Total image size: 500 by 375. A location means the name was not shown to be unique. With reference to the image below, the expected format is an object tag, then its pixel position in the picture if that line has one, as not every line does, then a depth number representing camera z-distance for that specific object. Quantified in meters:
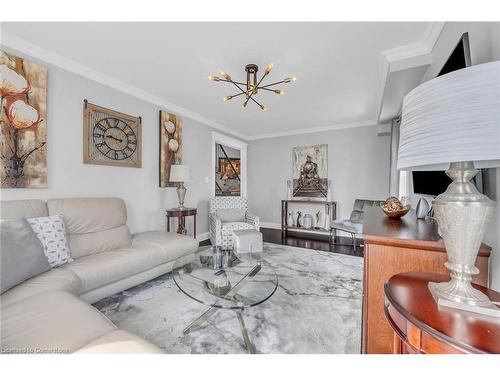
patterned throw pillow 1.59
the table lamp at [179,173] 3.04
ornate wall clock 2.36
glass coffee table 1.33
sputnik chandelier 2.14
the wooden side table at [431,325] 0.50
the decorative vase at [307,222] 4.45
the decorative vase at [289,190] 4.76
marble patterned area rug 1.37
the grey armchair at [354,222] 3.35
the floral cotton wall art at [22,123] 1.80
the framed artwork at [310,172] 4.48
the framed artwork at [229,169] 5.16
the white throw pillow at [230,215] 3.62
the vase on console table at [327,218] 4.28
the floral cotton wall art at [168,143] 3.15
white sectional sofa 0.86
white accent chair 3.27
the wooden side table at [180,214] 2.99
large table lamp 0.58
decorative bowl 1.58
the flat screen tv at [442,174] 0.99
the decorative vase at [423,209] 1.54
